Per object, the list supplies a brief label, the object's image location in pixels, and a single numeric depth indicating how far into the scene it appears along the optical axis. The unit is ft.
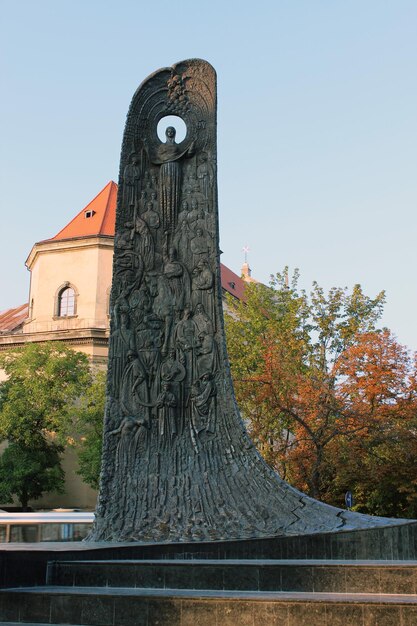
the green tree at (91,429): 95.81
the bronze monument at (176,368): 32.14
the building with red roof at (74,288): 116.88
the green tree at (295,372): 76.13
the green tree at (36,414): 101.50
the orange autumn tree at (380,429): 74.28
